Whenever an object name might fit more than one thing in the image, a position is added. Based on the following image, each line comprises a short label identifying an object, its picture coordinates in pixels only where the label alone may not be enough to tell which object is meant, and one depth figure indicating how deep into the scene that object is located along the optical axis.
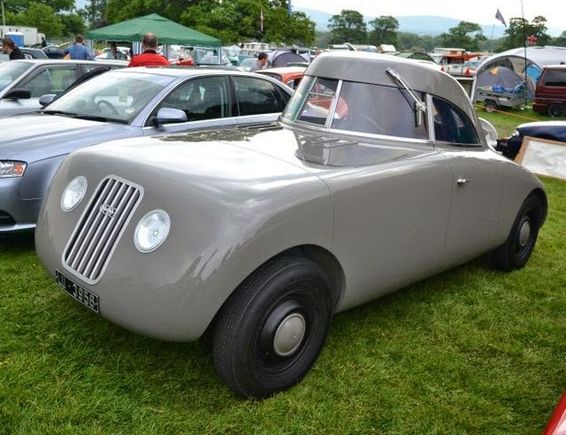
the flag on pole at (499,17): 15.01
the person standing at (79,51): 13.14
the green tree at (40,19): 72.75
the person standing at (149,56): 8.10
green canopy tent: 17.91
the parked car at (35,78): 7.23
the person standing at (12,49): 10.91
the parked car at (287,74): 11.80
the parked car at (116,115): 4.49
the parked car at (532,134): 9.41
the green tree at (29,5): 81.56
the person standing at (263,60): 15.84
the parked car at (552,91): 20.88
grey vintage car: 2.60
